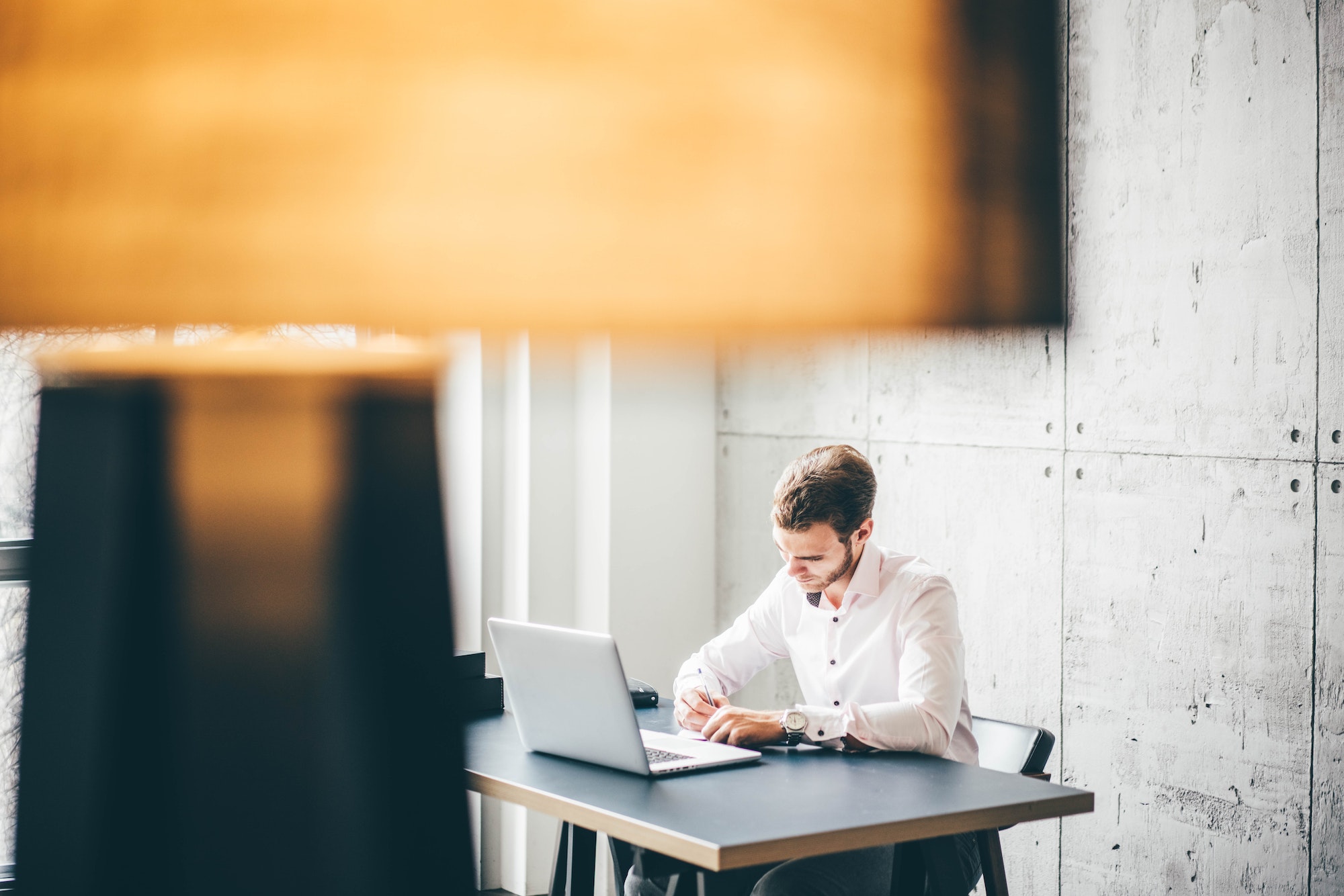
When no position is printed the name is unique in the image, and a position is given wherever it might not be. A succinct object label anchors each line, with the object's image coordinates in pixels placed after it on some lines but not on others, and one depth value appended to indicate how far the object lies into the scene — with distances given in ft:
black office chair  9.00
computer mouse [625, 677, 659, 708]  11.38
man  9.44
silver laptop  8.57
